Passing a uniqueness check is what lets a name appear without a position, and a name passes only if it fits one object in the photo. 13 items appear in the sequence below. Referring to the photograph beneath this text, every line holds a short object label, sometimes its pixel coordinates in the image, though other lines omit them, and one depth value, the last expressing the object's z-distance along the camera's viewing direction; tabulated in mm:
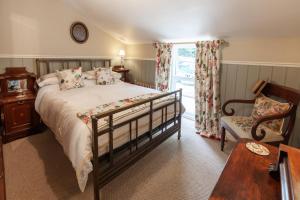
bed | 1343
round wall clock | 2972
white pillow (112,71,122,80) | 3038
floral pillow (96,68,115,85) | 2875
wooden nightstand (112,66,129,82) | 3549
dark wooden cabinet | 2249
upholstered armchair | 1721
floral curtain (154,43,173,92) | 3082
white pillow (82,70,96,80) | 2929
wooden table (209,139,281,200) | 717
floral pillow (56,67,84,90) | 2483
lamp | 3598
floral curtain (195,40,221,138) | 2499
